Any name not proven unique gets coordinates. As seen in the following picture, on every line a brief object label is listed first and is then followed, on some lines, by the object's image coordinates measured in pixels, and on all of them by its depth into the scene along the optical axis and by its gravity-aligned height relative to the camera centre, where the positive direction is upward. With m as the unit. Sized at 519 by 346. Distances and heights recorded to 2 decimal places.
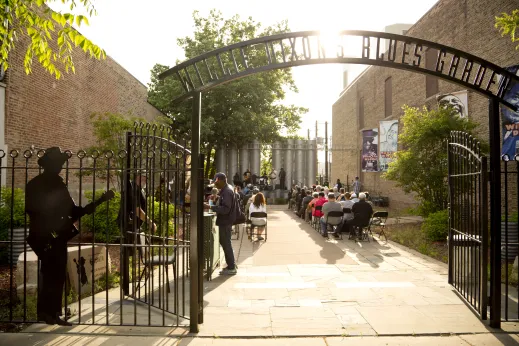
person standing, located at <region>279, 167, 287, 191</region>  32.78 +0.19
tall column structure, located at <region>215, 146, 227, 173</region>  31.55 +1.63
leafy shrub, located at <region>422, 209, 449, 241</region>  12.21 -1.22
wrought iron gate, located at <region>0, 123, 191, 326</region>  5.55 -1.45
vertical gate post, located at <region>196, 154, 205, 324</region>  5.34 -0.64
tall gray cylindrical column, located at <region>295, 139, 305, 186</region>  33.72 +0.94
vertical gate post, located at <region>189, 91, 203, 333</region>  5.31 -0.42
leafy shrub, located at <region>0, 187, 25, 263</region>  8.59 -0.70
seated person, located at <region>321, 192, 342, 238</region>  13.16 -0.81
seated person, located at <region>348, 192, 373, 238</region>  12.63 -0.86
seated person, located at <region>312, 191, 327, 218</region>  14.81 -0.78
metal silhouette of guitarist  5.20 -0.52
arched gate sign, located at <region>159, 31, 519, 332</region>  5.18 +1.12
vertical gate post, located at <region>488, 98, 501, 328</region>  5.38 -0.70
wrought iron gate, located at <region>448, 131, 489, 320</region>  5.56 -0.49
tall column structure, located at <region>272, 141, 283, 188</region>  32.94 +1.71
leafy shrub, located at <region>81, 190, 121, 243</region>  10.25 -0.92
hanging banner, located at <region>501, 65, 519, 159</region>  14.38 +1.65
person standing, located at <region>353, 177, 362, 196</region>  27.53 -0.37
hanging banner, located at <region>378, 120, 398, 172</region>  24.61 +2.19
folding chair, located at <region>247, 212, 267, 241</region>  12.30 -0.94
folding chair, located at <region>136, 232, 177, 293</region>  5.78 -1.08
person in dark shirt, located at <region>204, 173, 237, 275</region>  8.03 -0.56
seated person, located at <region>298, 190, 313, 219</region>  18.80 -0.92
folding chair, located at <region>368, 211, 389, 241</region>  13.09 -1.12
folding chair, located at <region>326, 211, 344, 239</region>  13.08 -0.97
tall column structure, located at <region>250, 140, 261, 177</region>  32.21 +1.47
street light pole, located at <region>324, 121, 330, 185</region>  32.58 +2.13
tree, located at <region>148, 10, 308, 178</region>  28.92 +5.21
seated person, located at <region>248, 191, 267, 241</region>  12.35 -0.83
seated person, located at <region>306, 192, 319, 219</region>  16.02 -0.94
